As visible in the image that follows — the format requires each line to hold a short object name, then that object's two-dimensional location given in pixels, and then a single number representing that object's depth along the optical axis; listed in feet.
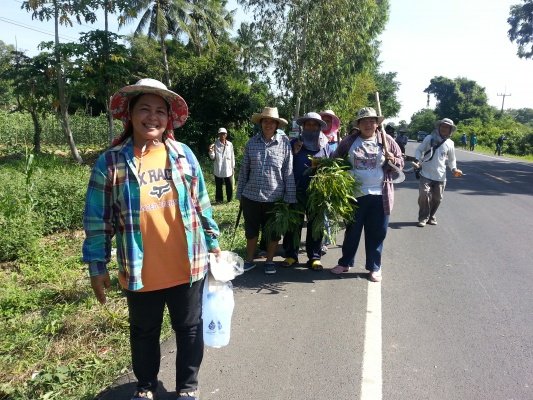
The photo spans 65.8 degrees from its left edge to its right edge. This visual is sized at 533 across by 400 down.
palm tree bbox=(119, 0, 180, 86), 71.26
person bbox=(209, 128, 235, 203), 29.09
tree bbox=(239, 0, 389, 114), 47.73
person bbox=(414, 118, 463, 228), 23.81
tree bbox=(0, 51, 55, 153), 42.73
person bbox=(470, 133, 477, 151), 121.19
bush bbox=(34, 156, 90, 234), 20.53
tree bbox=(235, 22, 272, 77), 50.85
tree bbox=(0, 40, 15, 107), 120.26
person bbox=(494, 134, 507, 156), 106.75
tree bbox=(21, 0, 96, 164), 40.01
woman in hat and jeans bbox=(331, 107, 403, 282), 14.95
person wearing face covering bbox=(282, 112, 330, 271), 15.75
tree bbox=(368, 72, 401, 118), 172.35
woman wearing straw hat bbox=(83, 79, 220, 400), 7.18
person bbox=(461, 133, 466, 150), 142.31
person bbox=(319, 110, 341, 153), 18.76
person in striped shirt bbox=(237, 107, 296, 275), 14.75
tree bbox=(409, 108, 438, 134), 266.42
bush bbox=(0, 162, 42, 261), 16.88
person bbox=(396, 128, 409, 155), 46.46
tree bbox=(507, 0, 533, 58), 83.76
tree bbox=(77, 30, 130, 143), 42.29
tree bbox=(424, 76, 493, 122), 212.45
